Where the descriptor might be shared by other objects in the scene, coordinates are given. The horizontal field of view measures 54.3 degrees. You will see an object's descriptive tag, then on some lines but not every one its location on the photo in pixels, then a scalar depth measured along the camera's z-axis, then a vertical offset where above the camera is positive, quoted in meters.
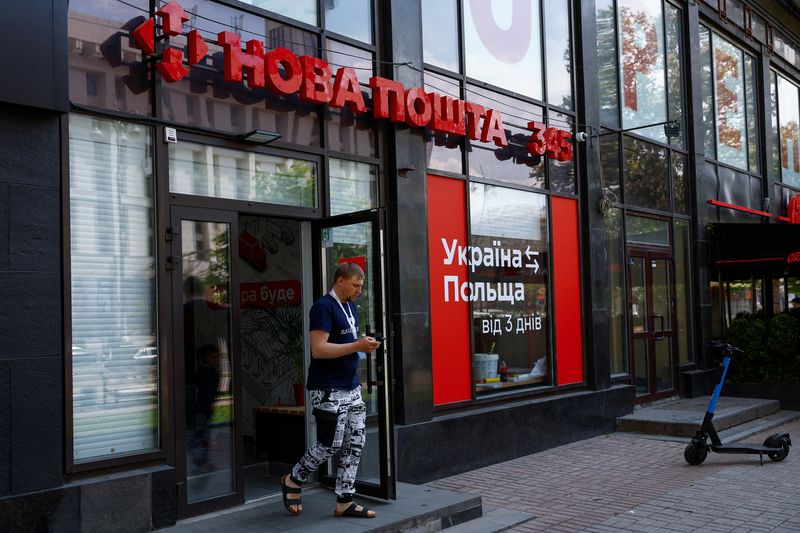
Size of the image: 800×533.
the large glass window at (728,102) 14.96 +3.96
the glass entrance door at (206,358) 5.94 -0.35
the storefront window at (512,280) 9.08 +0.30
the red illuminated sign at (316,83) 5.85 +2.05
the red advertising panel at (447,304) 8.37 +0.03
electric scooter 8.28 -1.58
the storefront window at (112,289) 5.45 +0.19
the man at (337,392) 5.66 -0.61
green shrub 12.77 -0.87
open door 6.22 -0.08
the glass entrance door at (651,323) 12.12 -0.36
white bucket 8.97 -0.69
